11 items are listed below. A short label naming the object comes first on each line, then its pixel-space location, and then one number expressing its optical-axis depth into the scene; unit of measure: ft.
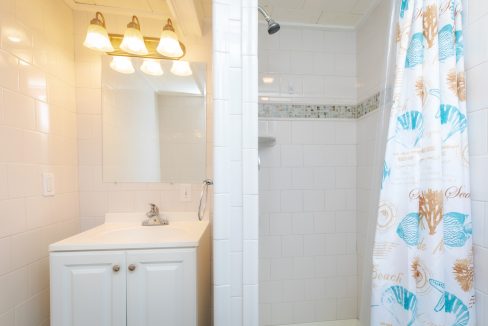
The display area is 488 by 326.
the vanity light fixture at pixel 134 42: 4.21
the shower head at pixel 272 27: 3.00
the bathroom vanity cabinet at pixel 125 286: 3.19
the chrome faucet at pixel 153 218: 4.45
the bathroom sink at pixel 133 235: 3.24
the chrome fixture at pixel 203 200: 4.59
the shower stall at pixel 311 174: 5.20
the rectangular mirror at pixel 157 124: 4.65
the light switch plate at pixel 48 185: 3.74
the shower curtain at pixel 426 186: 2.35
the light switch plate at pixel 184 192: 4.70
